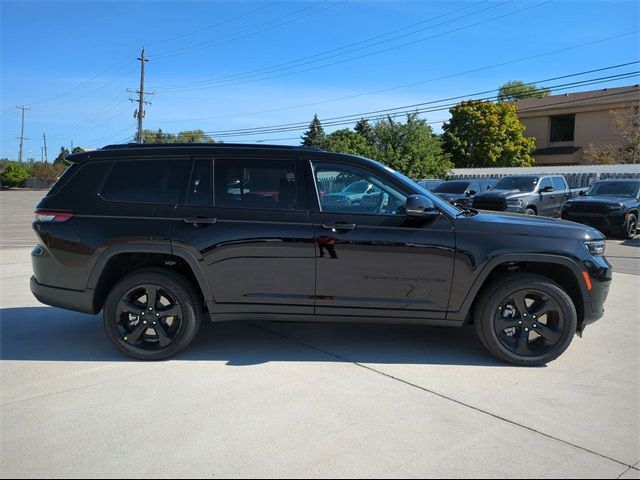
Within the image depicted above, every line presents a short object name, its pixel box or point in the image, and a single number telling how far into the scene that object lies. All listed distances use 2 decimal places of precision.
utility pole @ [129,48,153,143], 49.85
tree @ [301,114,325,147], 74.31
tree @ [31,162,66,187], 79.25
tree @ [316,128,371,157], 55.31
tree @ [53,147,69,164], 115.32
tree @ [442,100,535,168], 47.31
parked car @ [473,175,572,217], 16.41
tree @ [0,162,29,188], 77.69
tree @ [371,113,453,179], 34.25
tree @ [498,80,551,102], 72.62
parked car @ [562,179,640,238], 15.19
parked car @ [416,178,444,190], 22.94
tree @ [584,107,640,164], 35.84
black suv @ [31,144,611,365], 4.55
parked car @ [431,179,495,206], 19.45
